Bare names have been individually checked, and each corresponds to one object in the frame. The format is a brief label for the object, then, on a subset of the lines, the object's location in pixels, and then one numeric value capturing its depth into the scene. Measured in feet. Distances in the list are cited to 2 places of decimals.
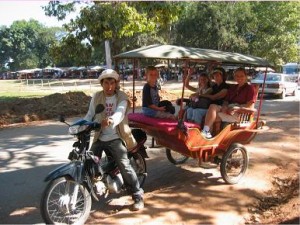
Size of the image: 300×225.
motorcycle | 10.95
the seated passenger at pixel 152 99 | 14.55
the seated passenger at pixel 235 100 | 15.35
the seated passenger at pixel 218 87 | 16.20
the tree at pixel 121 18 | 29.38
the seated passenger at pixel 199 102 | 15.72
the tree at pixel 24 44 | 235.50
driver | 12.23
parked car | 56.01
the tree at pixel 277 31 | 96.47
